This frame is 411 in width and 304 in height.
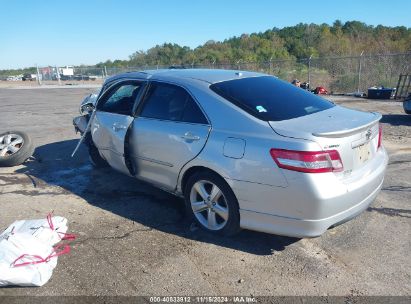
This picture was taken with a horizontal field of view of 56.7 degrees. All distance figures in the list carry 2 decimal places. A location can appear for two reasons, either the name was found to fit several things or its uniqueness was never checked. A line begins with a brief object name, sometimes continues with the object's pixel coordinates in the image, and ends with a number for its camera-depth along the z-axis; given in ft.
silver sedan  10.17
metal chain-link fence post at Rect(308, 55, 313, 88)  64.49
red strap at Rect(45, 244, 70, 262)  11.50
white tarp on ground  10.02
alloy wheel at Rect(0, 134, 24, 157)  21.75
